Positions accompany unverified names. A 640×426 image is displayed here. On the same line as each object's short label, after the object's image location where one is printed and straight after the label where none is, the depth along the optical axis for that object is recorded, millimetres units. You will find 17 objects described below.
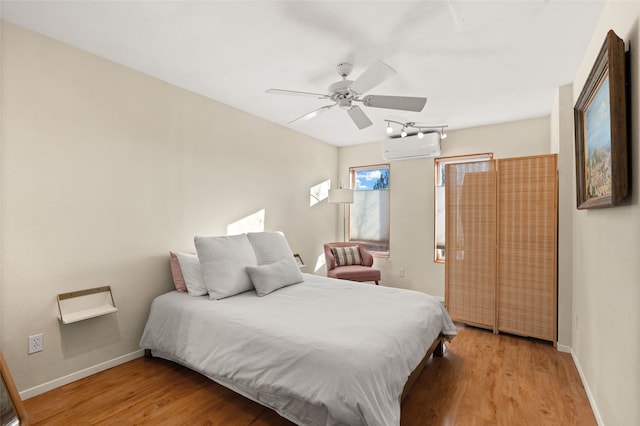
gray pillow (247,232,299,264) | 3262
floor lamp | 4859
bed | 1577
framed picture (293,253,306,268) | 4328
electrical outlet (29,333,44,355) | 2152
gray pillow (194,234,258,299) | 2676
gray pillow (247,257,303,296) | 2807
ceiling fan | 2061
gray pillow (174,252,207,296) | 2736
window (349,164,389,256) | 5148
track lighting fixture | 4156
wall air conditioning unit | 4367
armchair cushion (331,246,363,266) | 4655
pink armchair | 4250
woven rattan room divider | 3141
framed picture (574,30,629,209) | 1415
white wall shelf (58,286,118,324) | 2252
